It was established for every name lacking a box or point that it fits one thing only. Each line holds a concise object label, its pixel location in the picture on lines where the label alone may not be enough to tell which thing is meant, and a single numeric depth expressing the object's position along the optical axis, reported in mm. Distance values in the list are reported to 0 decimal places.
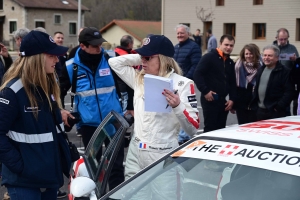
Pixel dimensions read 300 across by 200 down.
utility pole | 35388
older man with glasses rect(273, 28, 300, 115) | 9328
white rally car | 2873
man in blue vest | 5352
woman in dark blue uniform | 3551
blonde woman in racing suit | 4211
